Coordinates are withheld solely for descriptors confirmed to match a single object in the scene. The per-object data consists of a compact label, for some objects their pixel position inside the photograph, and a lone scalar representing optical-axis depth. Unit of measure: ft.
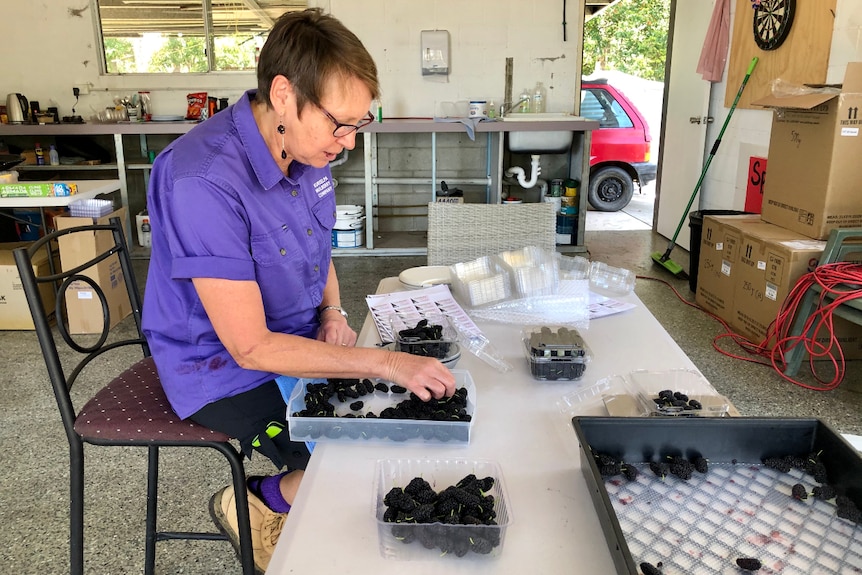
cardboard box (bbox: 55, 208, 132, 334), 11.48
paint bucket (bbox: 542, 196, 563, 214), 17.56
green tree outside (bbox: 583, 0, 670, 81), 50.98
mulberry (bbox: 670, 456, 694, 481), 3.18
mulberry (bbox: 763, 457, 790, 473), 3.23
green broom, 15.11
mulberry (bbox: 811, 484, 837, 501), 3.07
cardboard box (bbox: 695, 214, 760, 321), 11.83
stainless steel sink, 16.88
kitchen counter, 16.28
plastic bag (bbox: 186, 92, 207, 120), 17.69
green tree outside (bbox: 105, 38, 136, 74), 18.47
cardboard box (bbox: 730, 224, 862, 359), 10.00
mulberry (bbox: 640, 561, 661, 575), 2.59
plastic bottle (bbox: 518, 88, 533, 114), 18.37
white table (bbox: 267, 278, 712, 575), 2.71
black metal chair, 4.24
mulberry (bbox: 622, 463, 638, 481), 3.17
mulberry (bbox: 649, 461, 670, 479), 3.20
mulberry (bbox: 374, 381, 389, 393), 3.95
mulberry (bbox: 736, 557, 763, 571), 2.65
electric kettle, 16.99
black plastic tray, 3.08
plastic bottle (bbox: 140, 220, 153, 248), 17.46
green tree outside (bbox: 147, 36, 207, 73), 18.72
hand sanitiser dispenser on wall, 17.90
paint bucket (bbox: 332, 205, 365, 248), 17.30
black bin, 13.91
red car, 22.21
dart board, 12.65
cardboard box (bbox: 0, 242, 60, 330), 11.71
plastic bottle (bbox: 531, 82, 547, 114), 18.37
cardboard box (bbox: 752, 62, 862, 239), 9.64
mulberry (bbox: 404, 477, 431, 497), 2.92
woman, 3.92
